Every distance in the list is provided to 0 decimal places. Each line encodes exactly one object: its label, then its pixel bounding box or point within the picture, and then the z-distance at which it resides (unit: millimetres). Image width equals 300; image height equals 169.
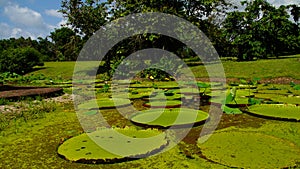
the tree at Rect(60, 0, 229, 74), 17234
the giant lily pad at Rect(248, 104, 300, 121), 5457
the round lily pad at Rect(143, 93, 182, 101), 7741
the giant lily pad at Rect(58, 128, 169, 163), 3492
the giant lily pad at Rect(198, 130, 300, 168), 3266
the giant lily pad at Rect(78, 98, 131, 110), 6998
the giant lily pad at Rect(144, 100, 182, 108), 6770
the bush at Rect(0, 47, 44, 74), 24739
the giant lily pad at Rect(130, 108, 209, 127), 5125
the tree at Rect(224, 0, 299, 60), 24547
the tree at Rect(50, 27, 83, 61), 20936
